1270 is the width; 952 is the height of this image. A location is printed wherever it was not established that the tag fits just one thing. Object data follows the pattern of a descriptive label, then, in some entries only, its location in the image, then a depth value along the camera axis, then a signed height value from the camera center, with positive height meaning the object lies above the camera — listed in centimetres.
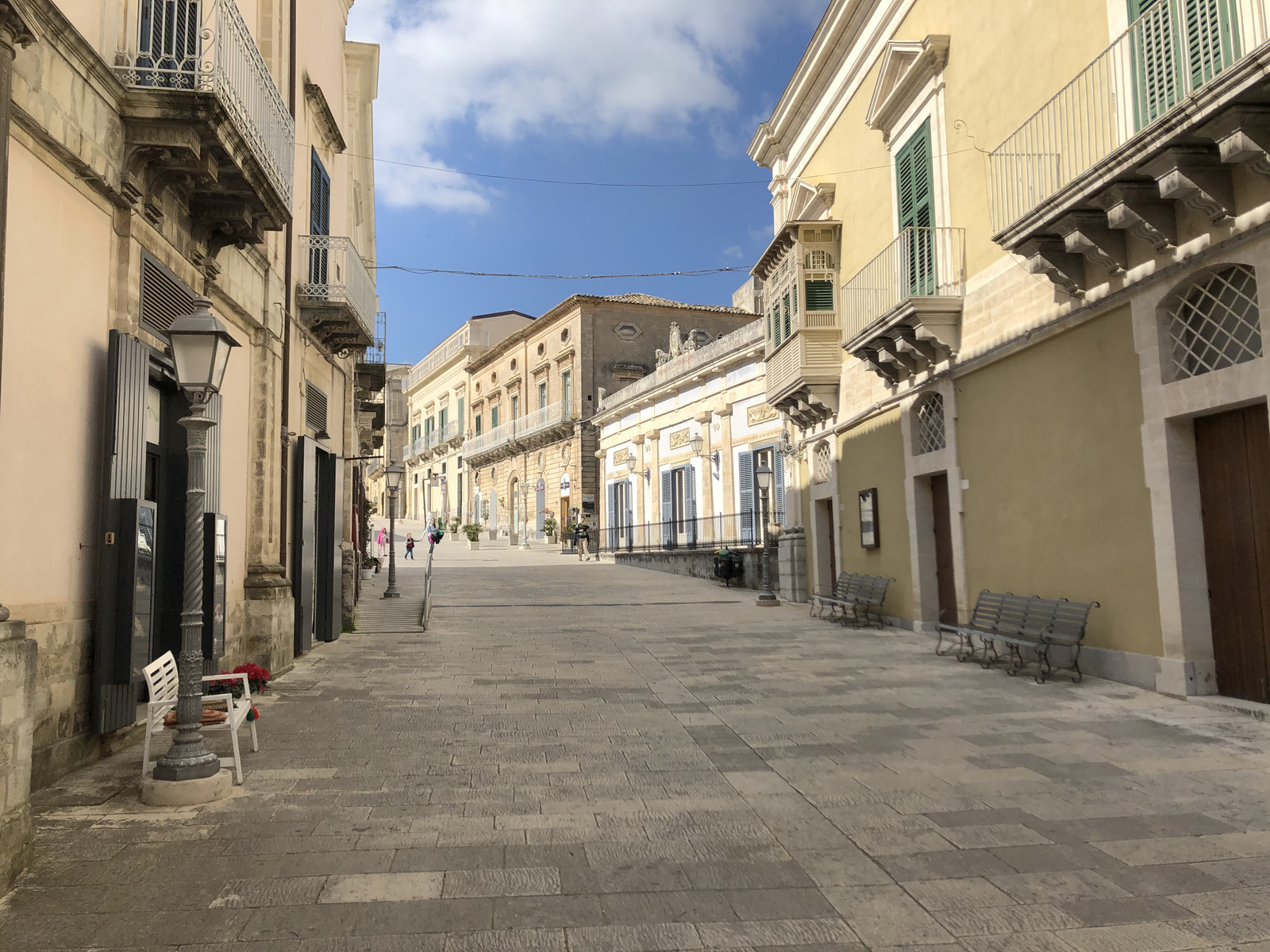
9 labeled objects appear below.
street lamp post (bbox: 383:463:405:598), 1956 +149
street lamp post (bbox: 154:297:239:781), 517 +34
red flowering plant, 698 -95
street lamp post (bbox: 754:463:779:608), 1738 +118
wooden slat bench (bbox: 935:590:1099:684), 855 -88
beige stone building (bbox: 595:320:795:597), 2411 +301
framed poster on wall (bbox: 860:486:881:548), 1438 +41
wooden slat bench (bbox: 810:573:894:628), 1360 -81
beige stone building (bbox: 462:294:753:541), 3891 +764
